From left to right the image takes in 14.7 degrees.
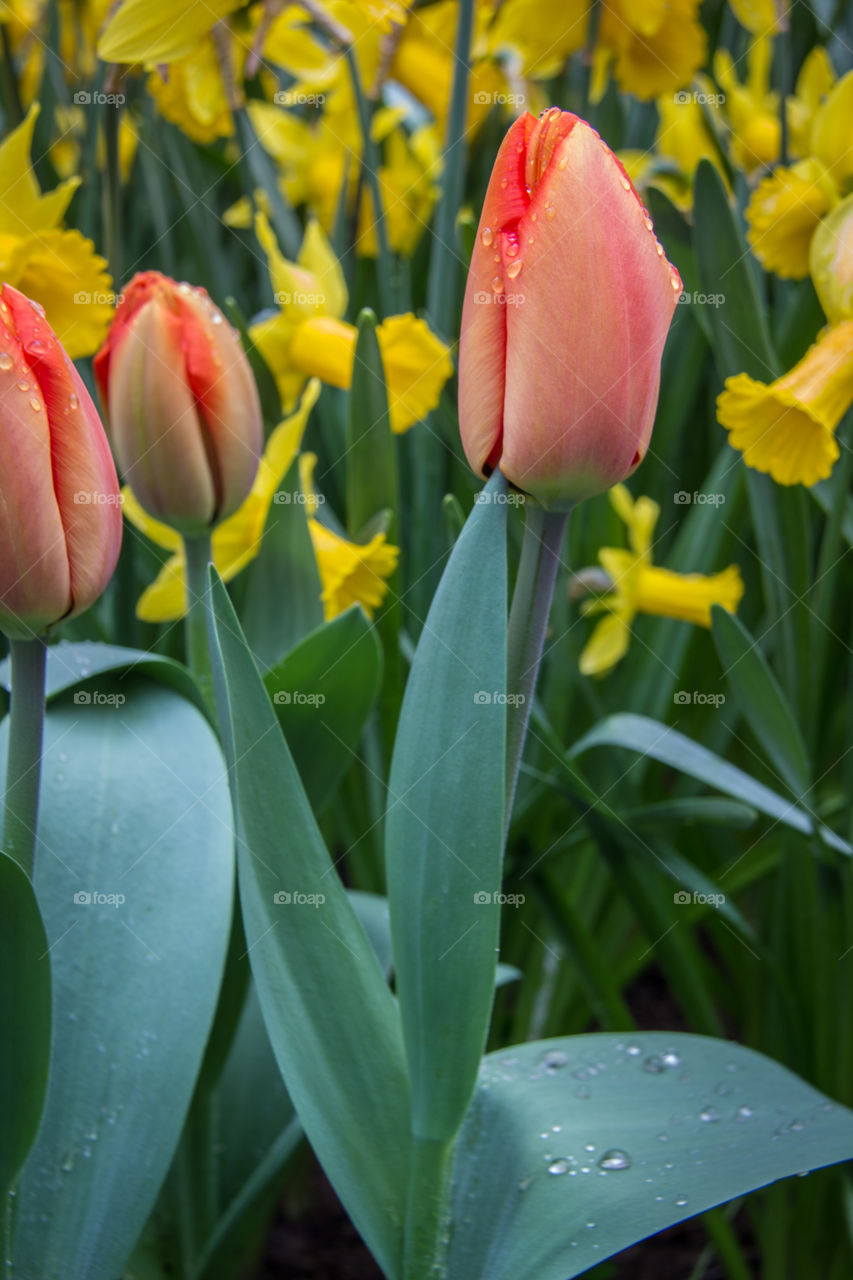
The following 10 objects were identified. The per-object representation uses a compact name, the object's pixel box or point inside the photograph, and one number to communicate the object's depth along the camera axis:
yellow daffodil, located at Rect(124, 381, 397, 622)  0.75
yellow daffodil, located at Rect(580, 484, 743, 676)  0.82
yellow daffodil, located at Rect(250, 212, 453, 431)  0.79
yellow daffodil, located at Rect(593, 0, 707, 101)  0.88
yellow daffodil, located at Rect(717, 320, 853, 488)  0.71
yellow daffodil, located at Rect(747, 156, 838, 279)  0.76
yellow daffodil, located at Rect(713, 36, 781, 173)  1.02
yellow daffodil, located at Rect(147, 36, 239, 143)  0.85
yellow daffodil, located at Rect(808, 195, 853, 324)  0.71
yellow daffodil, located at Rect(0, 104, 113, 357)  0.74
